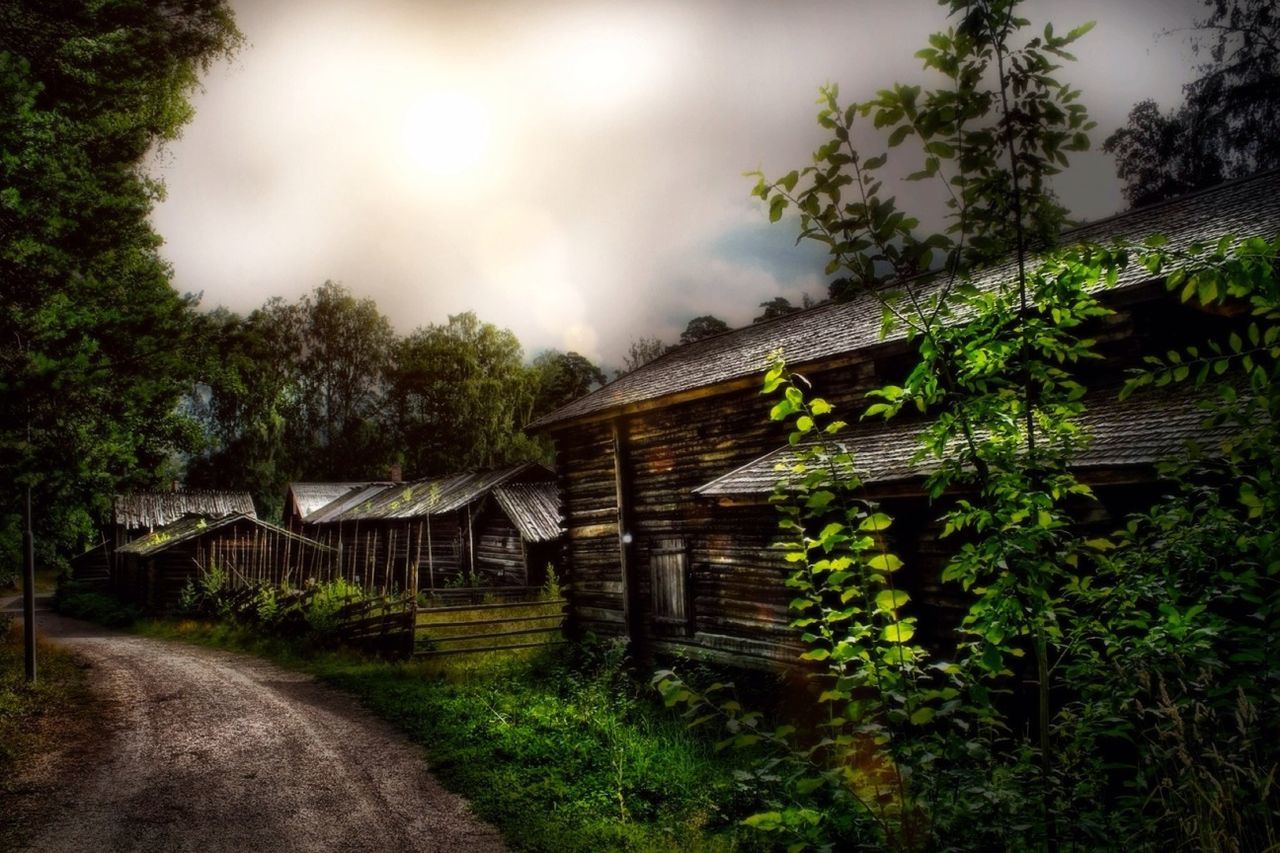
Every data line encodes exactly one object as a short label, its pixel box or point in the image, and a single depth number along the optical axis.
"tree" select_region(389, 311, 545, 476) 44.50
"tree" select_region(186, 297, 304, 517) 44.38
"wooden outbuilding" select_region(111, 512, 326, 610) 26.50
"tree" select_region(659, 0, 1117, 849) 2.64
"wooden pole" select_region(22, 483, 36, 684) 12.19
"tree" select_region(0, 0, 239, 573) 11.00
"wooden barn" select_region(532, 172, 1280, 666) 7.93
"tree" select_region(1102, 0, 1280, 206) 18.73
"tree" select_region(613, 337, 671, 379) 52.03
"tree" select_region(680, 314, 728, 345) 51.16
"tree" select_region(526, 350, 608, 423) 50.78
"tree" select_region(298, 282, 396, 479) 49.72
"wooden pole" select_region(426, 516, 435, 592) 25.52
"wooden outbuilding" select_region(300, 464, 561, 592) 24.86
